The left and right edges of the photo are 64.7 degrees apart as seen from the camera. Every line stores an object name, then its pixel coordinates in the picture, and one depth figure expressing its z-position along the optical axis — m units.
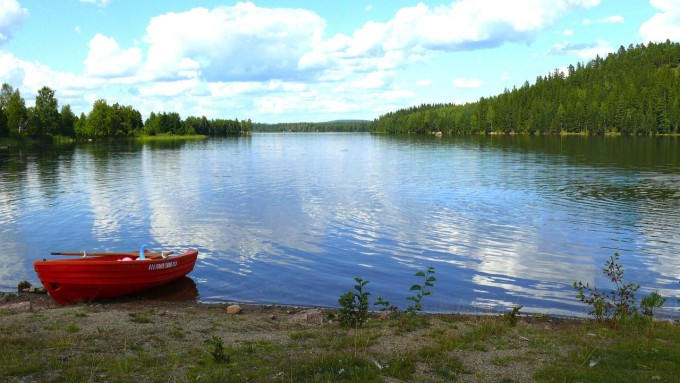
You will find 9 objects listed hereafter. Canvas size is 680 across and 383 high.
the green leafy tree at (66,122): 181.38
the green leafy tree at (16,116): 153.00
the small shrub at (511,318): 15.23
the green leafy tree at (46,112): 166.62
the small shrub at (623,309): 14.08
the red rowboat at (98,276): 19.78
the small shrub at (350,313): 14.65
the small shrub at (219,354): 10.98
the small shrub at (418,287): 14.33
